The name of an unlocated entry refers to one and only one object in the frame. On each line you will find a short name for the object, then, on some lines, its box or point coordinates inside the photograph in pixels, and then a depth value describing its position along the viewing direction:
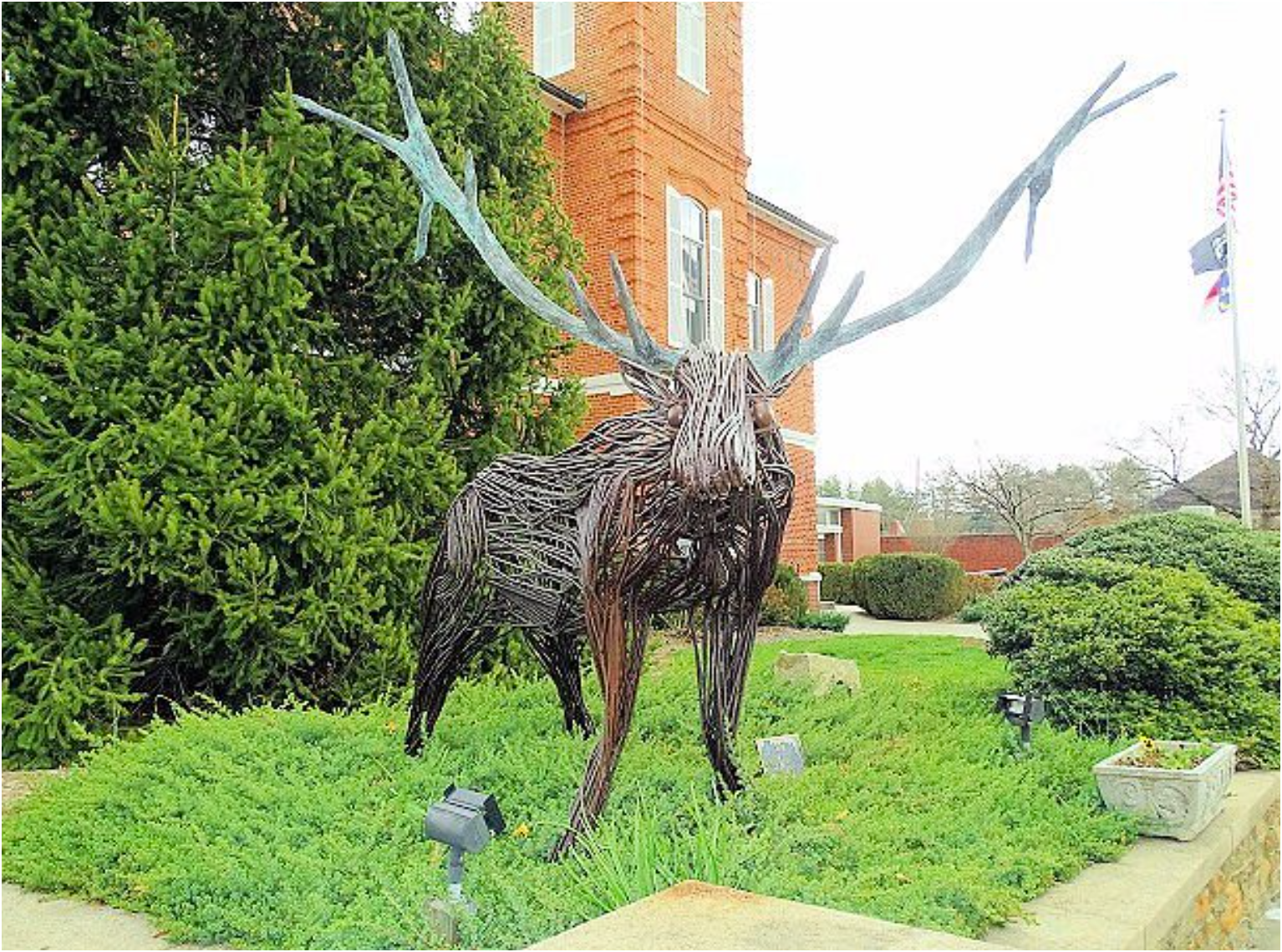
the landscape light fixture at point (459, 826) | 3.79
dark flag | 18.02
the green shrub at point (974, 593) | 19.30
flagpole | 17.38
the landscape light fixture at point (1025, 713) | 6.03
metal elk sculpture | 4.30
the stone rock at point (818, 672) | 7.98
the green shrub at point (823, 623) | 17.45
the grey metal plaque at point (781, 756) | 5.65
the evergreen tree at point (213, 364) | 6.97
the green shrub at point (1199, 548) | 7.40
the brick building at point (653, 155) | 14.77
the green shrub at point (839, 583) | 22.84
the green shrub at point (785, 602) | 17.16
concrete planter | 5.15
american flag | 17.48
